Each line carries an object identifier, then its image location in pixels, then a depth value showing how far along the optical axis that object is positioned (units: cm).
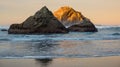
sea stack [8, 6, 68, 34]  4969
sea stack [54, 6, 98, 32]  6044
